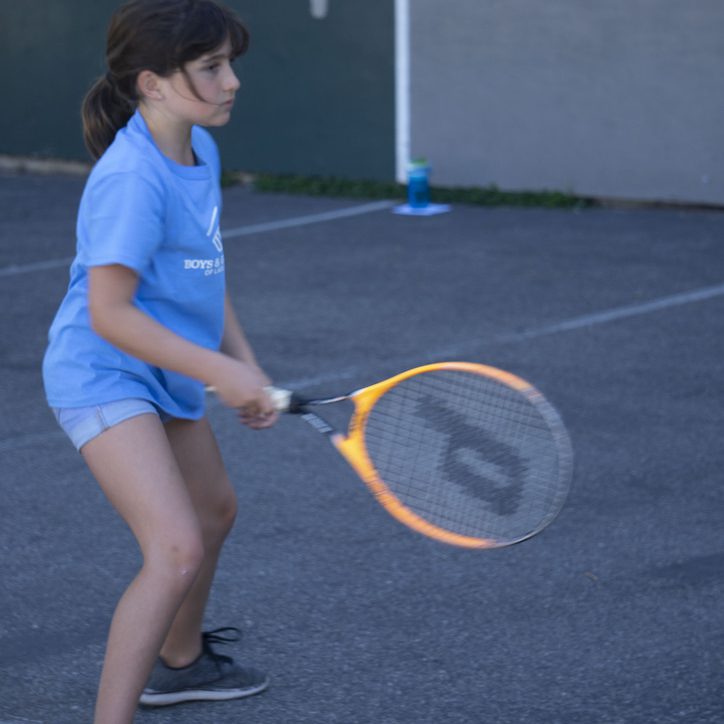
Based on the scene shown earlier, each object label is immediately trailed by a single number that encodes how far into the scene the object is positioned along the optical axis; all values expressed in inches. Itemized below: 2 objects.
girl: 229.5
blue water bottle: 908.0
